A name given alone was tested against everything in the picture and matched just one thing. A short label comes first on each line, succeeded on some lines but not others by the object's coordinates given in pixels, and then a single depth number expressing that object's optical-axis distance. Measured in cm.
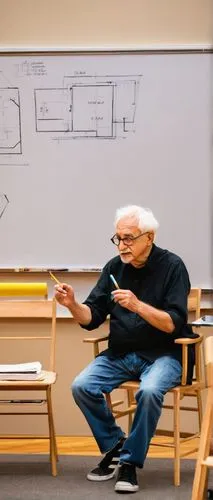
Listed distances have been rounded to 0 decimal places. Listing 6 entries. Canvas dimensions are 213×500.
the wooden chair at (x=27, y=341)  370
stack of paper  363
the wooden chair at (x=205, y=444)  210
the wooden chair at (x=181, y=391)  352
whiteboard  431
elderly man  351
